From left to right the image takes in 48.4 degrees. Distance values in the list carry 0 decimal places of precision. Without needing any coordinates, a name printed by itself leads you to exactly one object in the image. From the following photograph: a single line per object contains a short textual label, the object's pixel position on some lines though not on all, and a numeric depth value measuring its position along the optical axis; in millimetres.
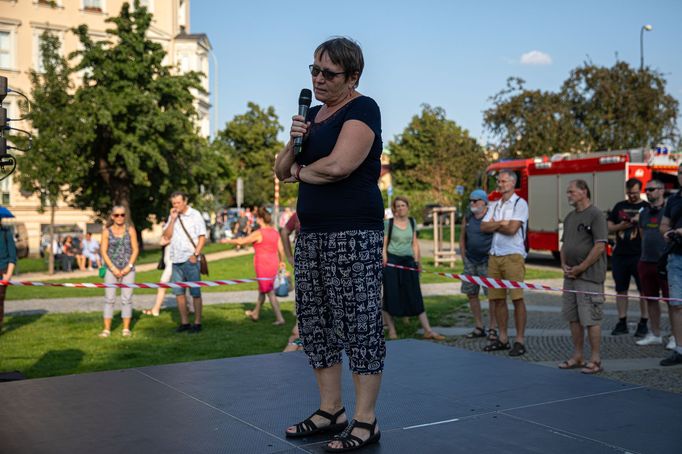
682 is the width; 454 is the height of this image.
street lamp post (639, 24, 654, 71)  32406
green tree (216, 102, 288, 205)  58438
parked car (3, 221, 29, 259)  32000
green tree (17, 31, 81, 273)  24234
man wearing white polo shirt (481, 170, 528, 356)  8156
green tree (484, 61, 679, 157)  31750
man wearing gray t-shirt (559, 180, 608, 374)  7090
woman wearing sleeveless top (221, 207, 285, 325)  11281
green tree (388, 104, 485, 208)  36250
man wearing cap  9422
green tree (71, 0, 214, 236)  27984
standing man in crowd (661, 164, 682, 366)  7293
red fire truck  20203
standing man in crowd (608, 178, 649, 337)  9734
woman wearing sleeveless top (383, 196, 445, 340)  9734
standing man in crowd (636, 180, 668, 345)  8672
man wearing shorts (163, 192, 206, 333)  10273
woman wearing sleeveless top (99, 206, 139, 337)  9852
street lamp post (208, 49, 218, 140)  57097
